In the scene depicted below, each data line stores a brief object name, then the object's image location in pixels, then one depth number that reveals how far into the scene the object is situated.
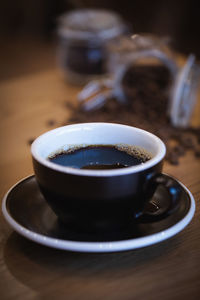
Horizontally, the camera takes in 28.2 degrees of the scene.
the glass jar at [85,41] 1.26
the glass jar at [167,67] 0.95
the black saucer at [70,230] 0.44
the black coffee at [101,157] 0.54
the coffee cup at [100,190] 0.44
